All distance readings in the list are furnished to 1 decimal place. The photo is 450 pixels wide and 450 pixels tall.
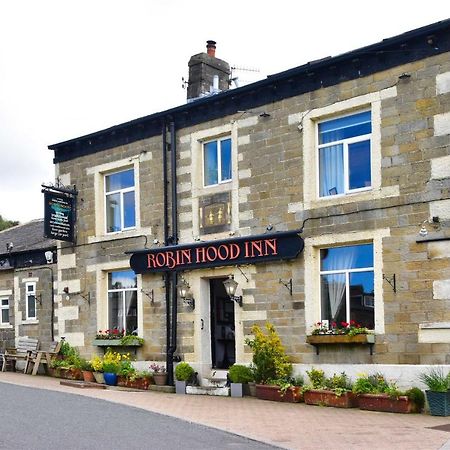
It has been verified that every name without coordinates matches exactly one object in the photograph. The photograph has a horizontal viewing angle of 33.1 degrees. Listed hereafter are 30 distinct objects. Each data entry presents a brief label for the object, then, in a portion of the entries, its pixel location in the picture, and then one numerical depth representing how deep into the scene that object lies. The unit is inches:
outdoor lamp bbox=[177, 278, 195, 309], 692.1
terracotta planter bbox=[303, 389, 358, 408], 552.1
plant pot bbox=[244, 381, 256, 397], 626.8
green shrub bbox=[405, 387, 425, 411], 523.6
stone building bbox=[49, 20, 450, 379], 546.9
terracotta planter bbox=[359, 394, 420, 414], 521.3
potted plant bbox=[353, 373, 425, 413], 522.6
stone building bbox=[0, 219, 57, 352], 866.1
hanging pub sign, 789.2
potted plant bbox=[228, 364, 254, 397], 631.2
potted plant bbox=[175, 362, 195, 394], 673.0
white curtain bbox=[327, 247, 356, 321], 594.5
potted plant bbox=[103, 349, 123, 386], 727.7
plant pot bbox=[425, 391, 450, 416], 502.3
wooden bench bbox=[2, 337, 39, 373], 855.2
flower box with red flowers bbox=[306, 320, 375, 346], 562.6
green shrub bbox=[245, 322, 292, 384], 606.2
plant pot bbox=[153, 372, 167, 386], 697.0
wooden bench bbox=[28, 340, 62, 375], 815.1
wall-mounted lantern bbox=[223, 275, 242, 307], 645.3
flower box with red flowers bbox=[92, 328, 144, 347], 728.3
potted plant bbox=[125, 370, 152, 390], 705.0
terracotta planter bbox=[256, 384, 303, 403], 586.9
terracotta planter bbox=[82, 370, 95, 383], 755.4
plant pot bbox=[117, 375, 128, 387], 720.1
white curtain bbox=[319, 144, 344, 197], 606.5
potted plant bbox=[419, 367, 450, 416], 501.7
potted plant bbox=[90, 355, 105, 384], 741.9
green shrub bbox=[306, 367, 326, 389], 581.9
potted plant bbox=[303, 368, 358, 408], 553.3
